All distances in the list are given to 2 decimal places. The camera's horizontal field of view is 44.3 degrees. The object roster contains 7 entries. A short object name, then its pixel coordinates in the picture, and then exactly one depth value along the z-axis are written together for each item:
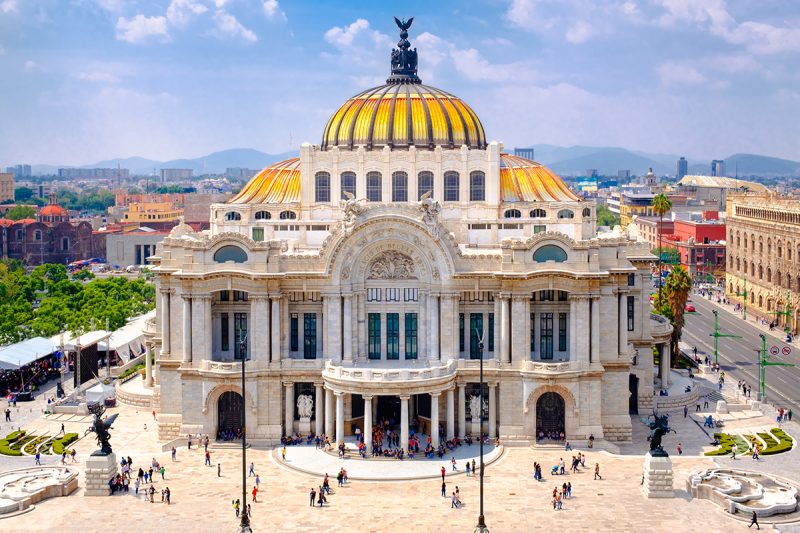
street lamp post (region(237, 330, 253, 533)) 56.06
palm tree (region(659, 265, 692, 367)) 102.44
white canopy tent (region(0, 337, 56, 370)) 94.12
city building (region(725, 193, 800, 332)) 132.75
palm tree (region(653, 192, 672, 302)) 130.38
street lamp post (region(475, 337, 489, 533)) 55.15
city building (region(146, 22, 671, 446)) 75.12
